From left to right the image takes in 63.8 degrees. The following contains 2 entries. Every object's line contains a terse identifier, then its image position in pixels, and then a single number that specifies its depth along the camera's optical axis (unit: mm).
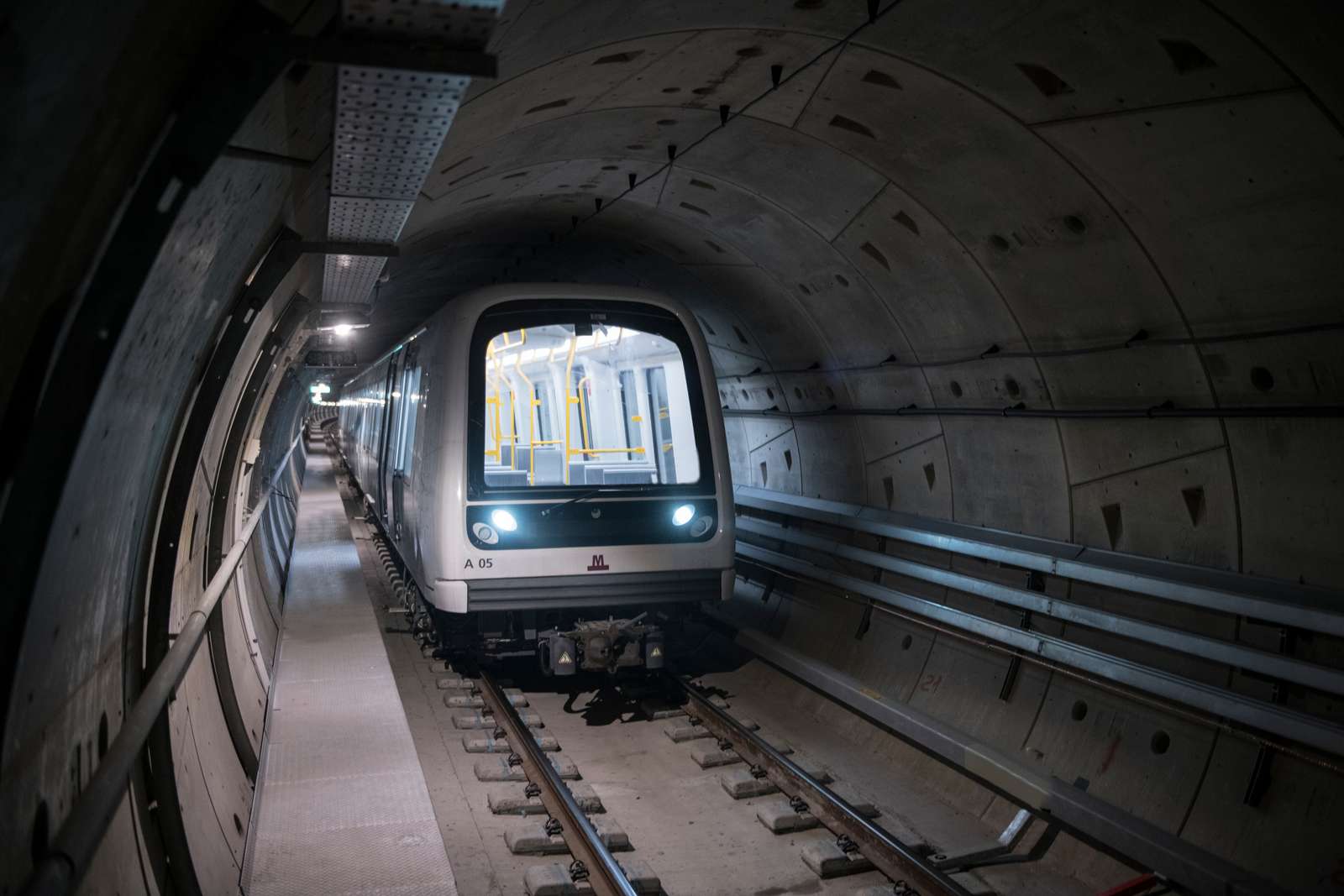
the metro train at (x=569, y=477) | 7547
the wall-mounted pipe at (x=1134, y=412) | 5000
